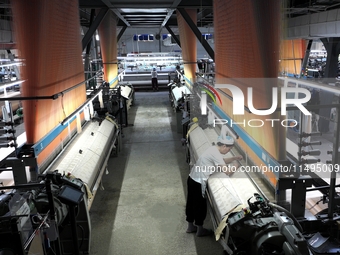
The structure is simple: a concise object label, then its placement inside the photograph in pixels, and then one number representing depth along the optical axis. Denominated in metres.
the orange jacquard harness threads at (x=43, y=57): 3.61
